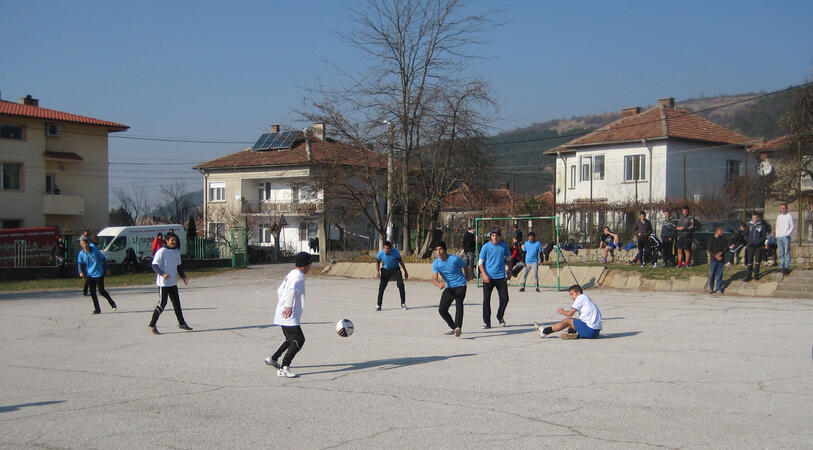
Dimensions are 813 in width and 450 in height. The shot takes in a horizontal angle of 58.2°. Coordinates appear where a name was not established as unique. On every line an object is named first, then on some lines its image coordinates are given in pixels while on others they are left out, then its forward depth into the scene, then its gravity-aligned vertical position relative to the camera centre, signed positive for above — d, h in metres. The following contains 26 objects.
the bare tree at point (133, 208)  74.62 +1.94
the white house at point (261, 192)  55.00 +2.85
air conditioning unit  46.74 +6.27
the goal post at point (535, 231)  24.53 -0.18
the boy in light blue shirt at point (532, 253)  21.73 -0.77
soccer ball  10.43 -1.45
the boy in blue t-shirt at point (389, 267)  17.55 -0.96
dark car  23.36 -0.15
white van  36.25 -0.66
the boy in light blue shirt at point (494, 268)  13.45 -0.75
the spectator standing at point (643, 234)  23.25 -0.21
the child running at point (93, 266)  16.53 -0.90
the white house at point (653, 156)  43.03 +4.40
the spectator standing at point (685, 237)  22.16 -0.30
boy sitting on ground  11.99 -1.56
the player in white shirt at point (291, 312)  9.35 -1.10
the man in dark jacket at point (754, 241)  19.31 -0.36
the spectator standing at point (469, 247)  25.94 -0.70
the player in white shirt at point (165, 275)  13.36 -0.89
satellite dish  30.12 +2.47
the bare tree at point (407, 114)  30.80 +4.77
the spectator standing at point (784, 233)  19.53 -0.15
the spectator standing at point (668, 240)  22.94 -0.40
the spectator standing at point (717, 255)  18.73 -0.72
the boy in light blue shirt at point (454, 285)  12.62 -1.00
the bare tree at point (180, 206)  71.31 +2.10
